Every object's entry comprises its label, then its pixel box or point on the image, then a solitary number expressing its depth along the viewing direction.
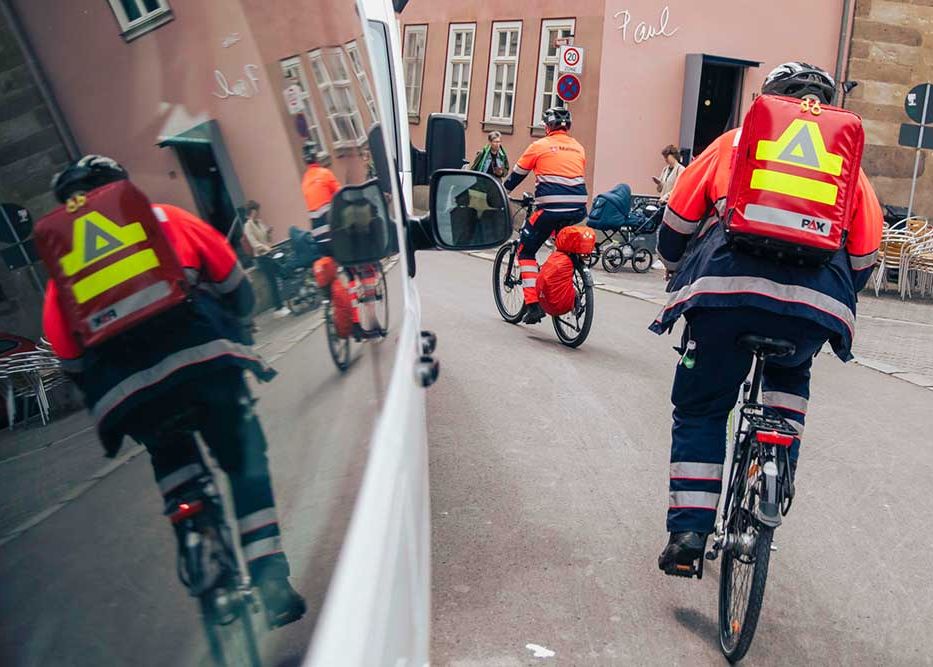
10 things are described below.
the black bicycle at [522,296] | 8.34
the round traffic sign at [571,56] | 18.75
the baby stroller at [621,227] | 15.23
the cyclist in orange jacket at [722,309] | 3.23
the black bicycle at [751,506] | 3.22
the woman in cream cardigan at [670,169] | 16.48
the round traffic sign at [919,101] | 14.37
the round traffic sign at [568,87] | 17.08
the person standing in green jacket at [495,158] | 19.05
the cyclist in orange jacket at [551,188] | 8.70
